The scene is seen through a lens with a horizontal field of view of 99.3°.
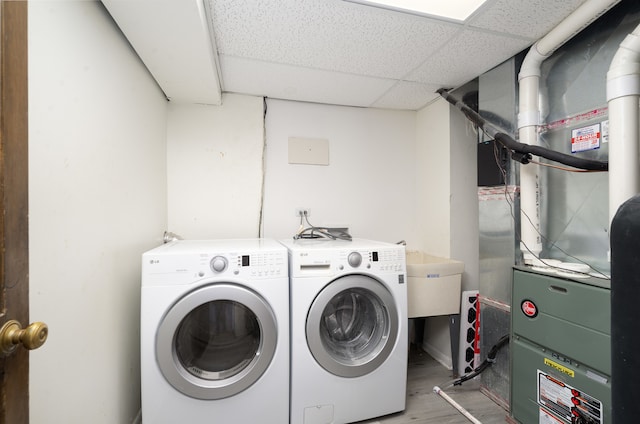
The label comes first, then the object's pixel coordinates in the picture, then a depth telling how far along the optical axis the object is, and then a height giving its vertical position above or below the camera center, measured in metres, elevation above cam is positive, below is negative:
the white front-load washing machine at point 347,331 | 1.37 -0.66
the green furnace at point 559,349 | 1.05 -0.60
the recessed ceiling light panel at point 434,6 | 1.18 +0.91
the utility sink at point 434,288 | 1.80 -0.52
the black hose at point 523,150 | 1.22 +0.31
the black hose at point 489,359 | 1.61 -0.91
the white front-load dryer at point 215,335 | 1.20 -0.59
